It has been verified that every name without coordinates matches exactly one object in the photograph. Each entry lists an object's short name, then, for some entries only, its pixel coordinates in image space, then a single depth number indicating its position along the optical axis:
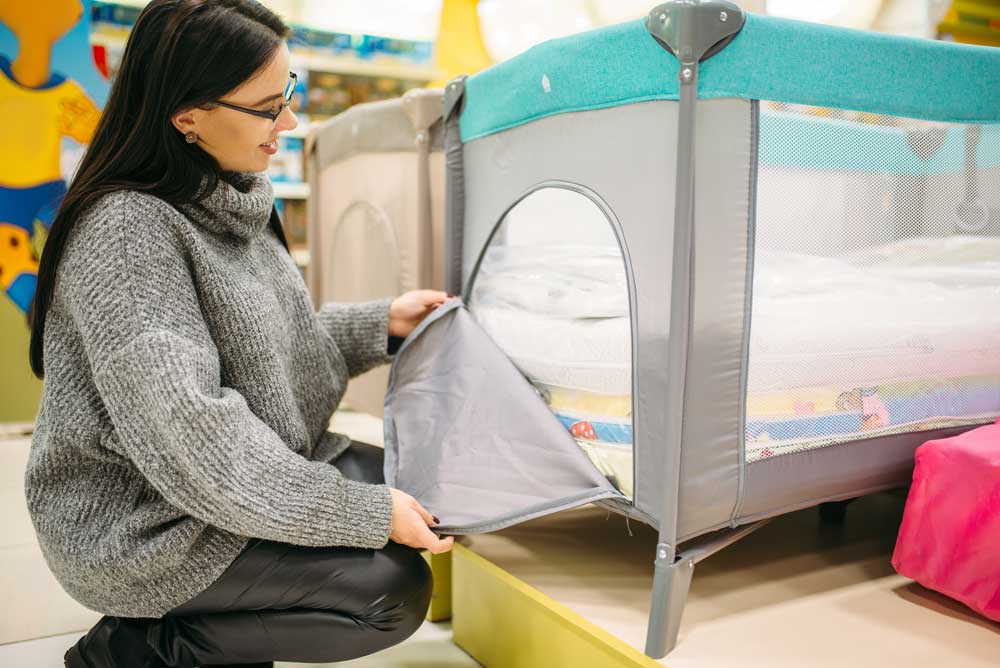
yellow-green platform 1.07
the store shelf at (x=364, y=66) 3.29
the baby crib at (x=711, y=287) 0.99
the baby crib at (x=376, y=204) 1.80
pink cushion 1.10
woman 0.94
